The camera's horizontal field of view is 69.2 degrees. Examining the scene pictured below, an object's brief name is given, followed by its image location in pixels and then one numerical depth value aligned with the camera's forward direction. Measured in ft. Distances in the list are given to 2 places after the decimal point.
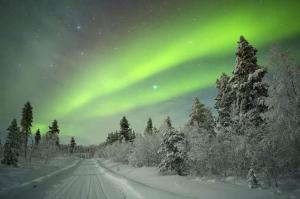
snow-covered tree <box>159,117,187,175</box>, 90.17
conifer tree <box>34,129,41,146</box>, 368.85
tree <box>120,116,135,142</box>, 269.13
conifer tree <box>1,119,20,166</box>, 158.51
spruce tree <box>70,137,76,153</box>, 597.32
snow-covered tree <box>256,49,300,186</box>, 45.65
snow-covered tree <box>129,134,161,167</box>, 152.05
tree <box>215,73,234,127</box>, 111.75
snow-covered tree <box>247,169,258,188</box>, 50.25
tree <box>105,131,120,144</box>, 395.79
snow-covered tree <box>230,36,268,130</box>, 70.54
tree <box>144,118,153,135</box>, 277.56
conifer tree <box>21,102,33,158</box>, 208.33
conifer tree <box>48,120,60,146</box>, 347.56
